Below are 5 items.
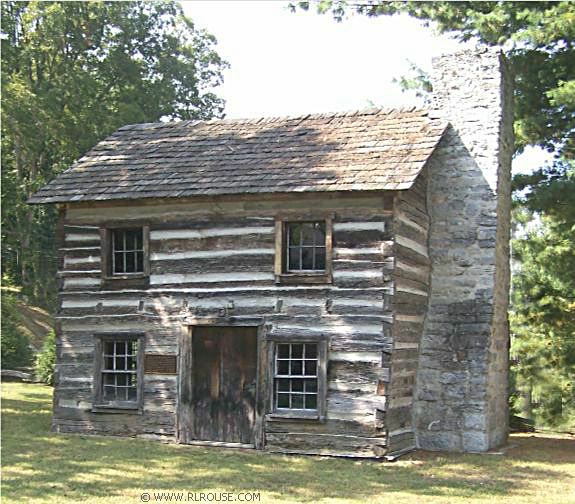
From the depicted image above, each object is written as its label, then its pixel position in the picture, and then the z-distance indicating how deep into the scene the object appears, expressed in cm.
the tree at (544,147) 1783
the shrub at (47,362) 2703
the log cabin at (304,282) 1522
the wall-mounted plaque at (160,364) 1640
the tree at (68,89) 3597
